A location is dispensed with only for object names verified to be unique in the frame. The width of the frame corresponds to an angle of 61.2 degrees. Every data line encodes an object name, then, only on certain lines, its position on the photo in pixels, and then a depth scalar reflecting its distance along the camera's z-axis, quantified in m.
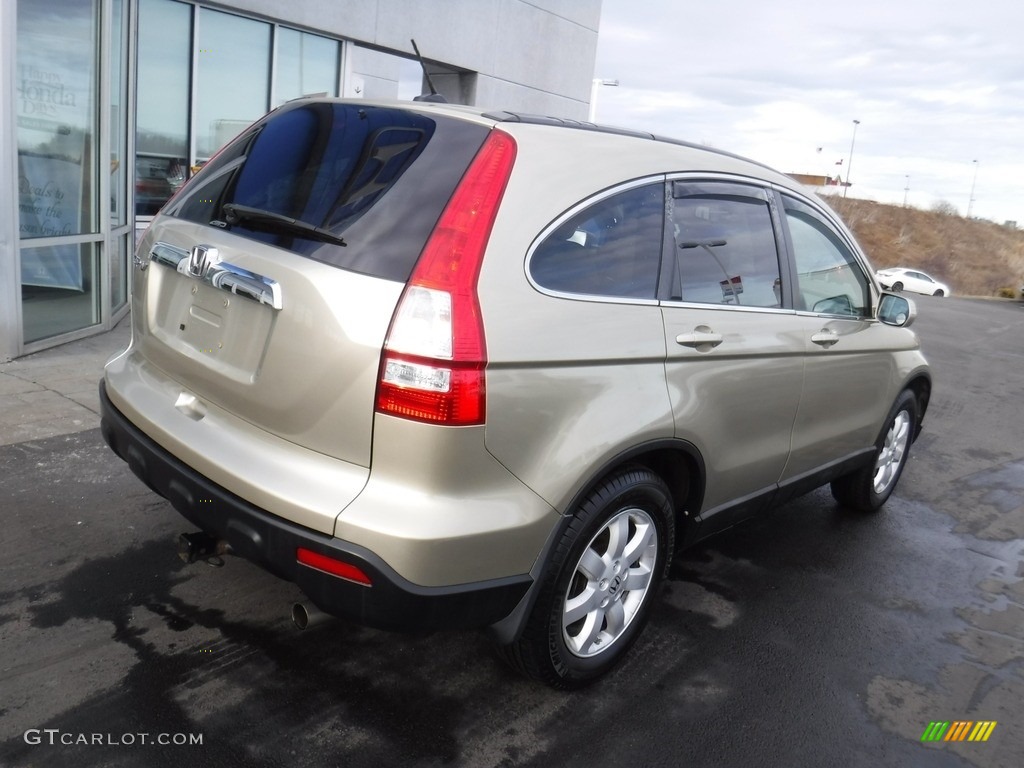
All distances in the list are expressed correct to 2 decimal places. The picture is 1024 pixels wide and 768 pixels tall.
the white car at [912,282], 40.62
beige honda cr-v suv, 2.32
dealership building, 6.33
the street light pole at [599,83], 21.02
